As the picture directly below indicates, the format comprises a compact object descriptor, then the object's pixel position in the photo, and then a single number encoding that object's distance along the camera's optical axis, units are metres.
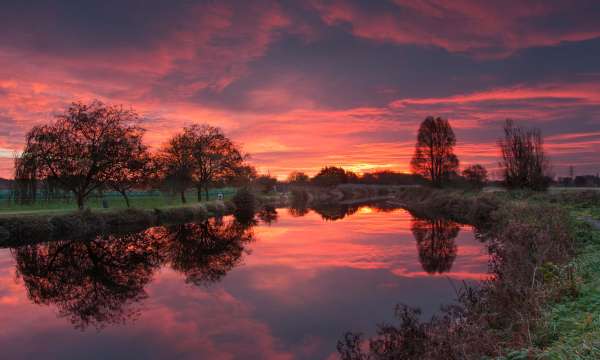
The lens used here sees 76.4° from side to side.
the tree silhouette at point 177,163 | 49.25
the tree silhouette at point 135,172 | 34.59
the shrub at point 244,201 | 53.53
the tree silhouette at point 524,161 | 36.72
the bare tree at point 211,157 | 53.91
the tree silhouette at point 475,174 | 54.38
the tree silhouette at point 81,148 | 30.61
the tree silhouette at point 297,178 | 139.43
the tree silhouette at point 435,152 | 56.91
